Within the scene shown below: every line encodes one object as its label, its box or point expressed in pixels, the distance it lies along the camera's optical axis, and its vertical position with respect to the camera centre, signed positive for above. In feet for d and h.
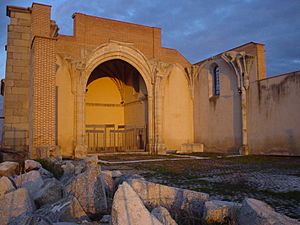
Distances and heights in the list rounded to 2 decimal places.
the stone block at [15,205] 11.87 -2.83
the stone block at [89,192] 13.07 -2.52
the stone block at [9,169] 20.49 -2.28
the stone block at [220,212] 11.25 -2.97
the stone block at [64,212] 10.97 -2.90
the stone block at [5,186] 15.10 -2.54
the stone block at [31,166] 22.05 -2.16
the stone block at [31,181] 16.24 -2.53
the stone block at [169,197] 12.78 -2.74
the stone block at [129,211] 8.93 -2.35
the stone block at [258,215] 9.27 -2.65
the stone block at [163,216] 9.61 -2.66
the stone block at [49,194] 13.80 -2.75
